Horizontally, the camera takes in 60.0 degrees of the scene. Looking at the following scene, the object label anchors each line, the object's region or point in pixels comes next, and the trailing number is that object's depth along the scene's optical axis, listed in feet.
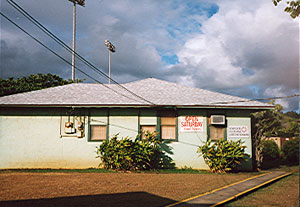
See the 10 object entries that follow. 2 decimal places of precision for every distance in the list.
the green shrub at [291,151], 62.18
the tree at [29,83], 87.86
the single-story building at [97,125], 43.62
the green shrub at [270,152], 67.10
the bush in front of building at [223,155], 39.63
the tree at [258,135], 46.23
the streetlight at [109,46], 101.39
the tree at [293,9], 17.46
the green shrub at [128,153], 39.17
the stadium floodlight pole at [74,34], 108.14
